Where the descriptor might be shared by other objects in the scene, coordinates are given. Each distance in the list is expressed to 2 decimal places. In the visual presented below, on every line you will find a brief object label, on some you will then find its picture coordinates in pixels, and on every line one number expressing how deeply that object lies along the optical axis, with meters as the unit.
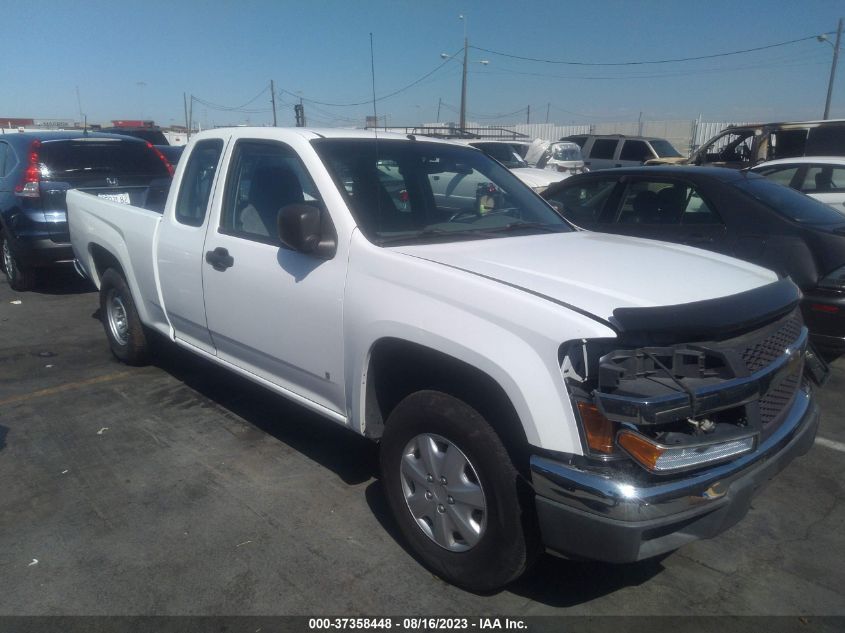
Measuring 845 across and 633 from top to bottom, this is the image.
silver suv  18.59
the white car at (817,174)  8.66
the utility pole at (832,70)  32.66
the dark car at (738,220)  4.79
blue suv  7.72
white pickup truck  2.37
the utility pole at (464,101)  29.23
